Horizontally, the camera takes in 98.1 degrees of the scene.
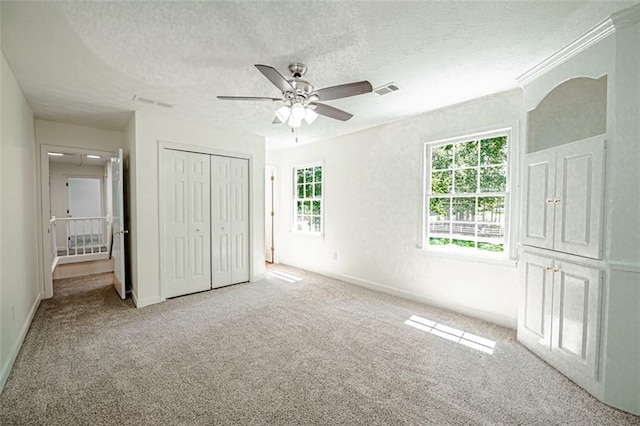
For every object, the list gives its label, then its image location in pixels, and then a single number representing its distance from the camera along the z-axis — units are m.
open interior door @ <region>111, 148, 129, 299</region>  3.80
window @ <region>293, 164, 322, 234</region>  5.51
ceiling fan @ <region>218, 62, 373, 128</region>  2.13
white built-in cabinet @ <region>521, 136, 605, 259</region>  2.04
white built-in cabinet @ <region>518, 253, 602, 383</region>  2.05
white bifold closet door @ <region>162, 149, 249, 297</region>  3.92
